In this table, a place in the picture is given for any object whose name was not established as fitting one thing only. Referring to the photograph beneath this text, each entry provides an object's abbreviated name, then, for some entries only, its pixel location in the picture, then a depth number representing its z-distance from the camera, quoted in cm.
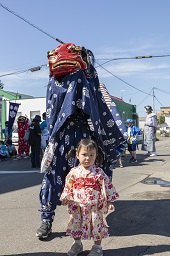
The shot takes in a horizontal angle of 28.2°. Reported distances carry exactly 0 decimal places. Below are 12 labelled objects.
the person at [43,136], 1045
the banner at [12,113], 1501
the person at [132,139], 1051
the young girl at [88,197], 309
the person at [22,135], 1327
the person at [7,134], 1482
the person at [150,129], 1175
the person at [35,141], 1026
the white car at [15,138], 2349
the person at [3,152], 1284
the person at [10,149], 1380
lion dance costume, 348
